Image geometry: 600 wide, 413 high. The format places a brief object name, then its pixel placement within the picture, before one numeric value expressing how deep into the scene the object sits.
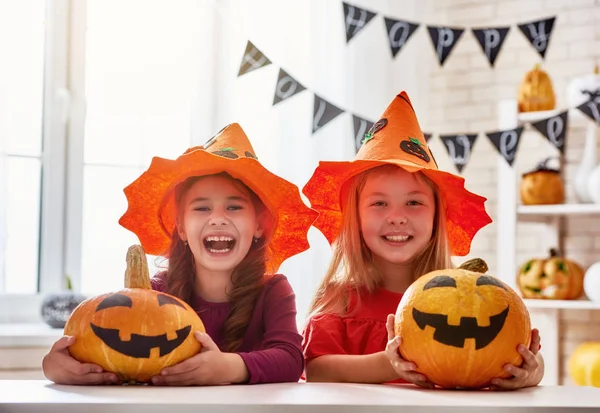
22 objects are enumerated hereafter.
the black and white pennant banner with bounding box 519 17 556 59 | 3.12
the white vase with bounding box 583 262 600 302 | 3.71
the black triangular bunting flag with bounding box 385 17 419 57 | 3.12
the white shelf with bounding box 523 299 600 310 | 3.73
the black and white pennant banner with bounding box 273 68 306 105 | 3.11
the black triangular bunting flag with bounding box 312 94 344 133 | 3.13
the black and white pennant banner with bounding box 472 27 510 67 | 3.14
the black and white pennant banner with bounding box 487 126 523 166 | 3.52
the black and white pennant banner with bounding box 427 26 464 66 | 3.19
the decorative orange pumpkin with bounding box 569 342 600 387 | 3.63
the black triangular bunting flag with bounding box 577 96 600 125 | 3.56
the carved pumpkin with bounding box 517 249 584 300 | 3.84
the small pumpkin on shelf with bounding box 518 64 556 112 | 3.95
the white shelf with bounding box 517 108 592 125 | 3.91
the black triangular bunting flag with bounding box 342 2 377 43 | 3.14
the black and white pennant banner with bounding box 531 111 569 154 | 3.48
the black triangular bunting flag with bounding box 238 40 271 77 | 3.04
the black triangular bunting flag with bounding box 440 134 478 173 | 3.41
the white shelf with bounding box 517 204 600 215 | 3.77
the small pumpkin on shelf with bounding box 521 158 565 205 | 3.94
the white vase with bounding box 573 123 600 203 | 3.86
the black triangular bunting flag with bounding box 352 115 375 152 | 3.22
